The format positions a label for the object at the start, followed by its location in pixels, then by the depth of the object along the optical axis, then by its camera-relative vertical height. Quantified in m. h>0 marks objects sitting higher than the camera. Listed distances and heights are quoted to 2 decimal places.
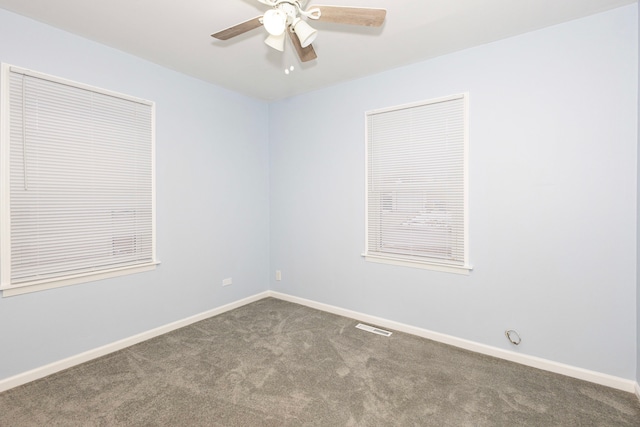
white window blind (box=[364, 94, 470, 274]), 2.69 +0.27
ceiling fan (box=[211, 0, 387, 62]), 1.63 +1.14
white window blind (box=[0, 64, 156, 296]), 2.15 +0.25
